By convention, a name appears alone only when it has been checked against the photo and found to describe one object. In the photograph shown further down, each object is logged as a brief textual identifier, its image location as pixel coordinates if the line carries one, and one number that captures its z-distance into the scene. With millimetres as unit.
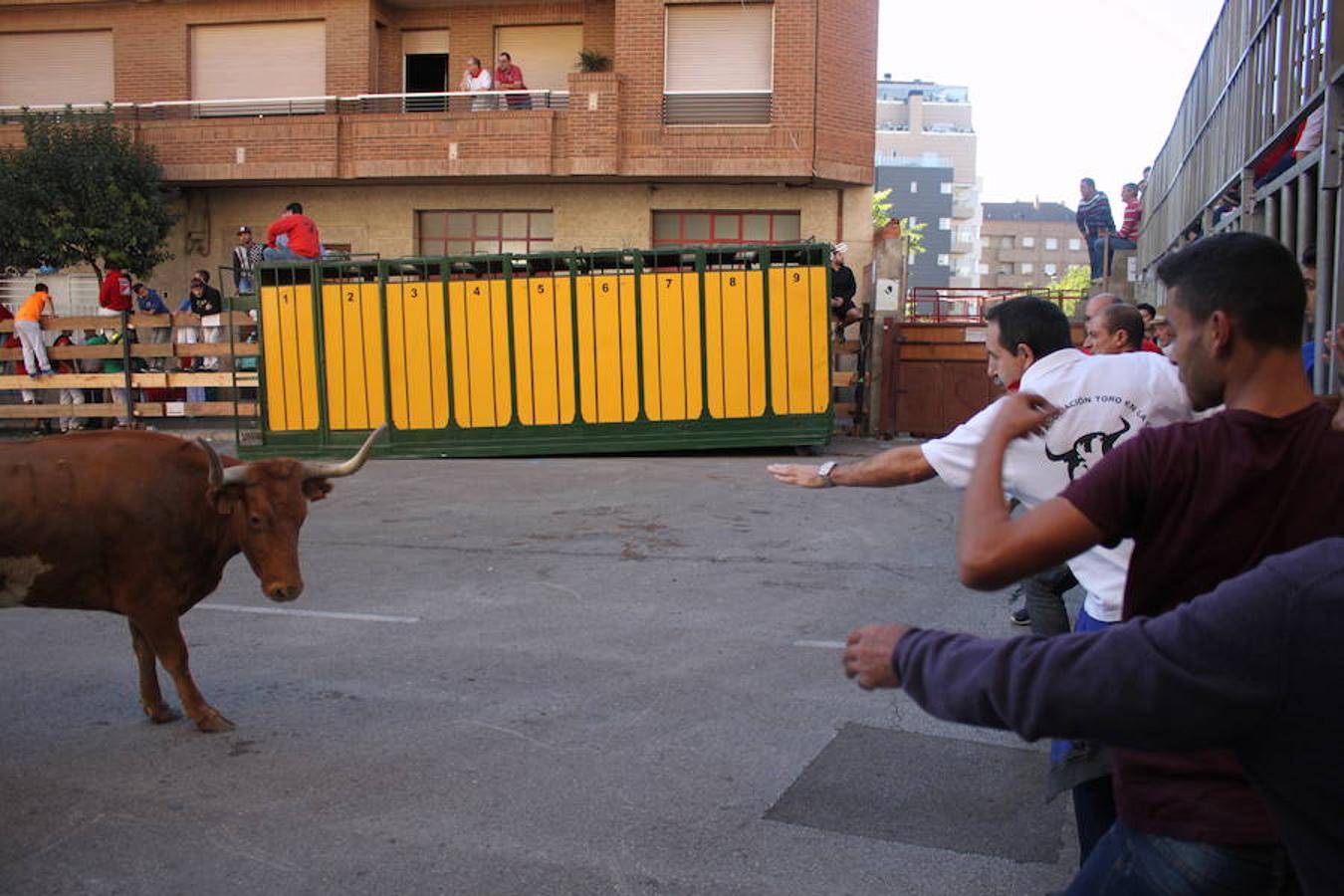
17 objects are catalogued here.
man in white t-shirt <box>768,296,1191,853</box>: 3326
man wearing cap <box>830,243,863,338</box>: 16969
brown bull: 5000
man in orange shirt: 17891
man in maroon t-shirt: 1960
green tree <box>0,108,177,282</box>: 21391
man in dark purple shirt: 1584
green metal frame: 14914
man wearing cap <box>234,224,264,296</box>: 17828
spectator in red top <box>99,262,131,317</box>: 18406
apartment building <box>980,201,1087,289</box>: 127688
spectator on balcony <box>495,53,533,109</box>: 22719
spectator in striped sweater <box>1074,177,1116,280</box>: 19000
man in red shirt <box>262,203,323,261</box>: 16594
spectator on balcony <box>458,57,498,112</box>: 22812
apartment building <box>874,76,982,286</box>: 124500
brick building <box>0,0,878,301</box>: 22047
